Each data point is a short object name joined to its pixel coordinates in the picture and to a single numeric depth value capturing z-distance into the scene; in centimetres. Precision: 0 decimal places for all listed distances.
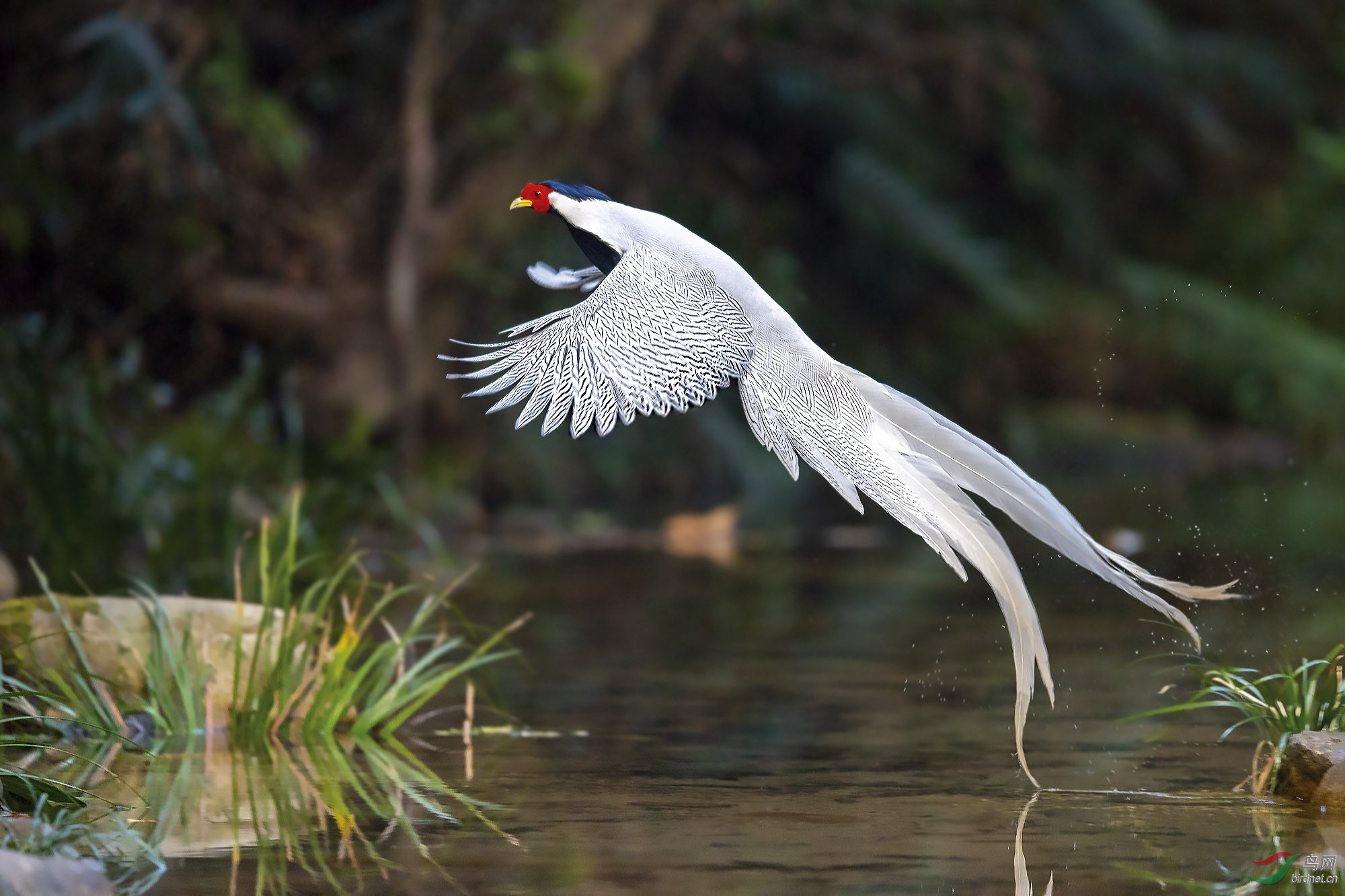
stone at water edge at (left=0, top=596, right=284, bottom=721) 1059
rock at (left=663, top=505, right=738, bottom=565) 2431
